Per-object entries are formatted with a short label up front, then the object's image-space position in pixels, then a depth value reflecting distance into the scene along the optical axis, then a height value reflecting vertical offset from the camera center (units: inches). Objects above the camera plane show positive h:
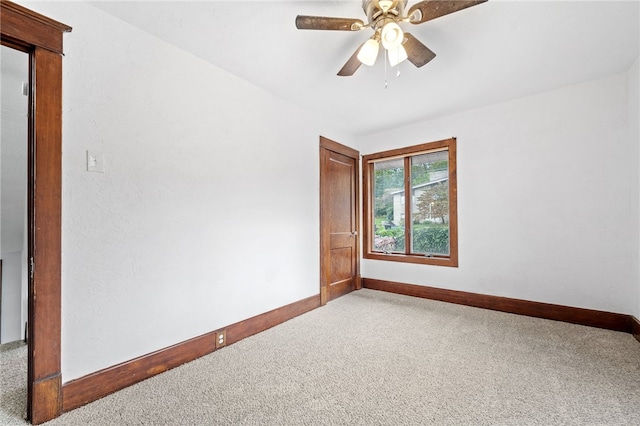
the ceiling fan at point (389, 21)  60.1 +45.3
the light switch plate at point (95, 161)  68.2 +14.3
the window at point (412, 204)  148.3 +6.2
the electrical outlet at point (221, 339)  93.1 -41.8
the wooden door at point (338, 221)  145.9 -3.1
